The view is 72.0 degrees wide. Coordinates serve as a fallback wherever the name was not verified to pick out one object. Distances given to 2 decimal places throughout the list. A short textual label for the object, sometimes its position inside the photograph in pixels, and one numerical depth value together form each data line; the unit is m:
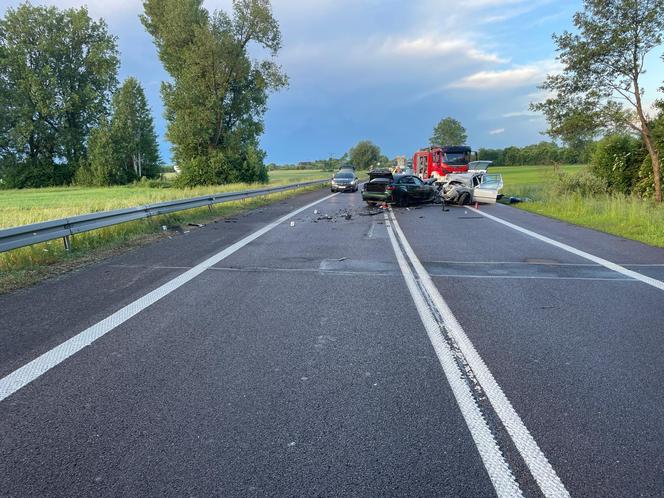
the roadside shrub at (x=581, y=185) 23.28
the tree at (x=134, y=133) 58.03
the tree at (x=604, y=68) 17.75
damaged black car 21.30
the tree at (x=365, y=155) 166.62
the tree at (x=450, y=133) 121.69
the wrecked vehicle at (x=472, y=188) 21.91
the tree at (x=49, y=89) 52.25
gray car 35.81
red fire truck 31.23
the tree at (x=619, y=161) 22.71
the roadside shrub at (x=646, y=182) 20.28
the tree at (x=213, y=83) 38.41
